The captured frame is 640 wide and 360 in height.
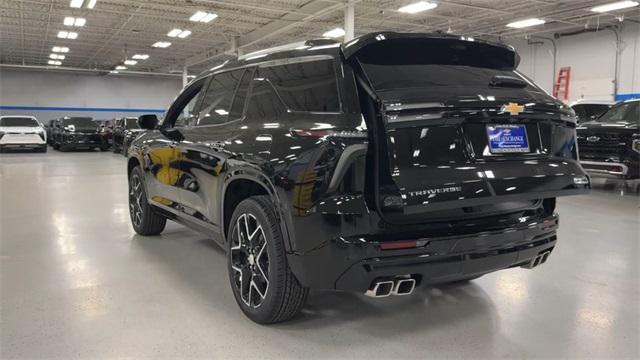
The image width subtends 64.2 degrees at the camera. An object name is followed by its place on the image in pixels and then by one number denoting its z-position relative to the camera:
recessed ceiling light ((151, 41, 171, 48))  22.30
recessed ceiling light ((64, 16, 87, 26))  17.23
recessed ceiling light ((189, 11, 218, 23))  16.08
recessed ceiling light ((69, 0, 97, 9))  14.31
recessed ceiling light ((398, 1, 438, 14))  14.23
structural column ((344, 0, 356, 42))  13.69
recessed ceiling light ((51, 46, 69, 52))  24.09
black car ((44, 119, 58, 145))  22.71
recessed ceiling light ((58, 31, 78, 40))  19.89
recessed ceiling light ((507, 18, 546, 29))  16.28
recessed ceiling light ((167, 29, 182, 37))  19.29
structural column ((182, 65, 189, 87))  27.36
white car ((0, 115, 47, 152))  17.91
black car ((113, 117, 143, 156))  18.39
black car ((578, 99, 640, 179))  8.05
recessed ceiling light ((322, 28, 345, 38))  18.09
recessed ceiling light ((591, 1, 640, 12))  14.02
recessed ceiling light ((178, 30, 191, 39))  19.58
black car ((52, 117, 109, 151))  19.64
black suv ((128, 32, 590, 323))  2.30
